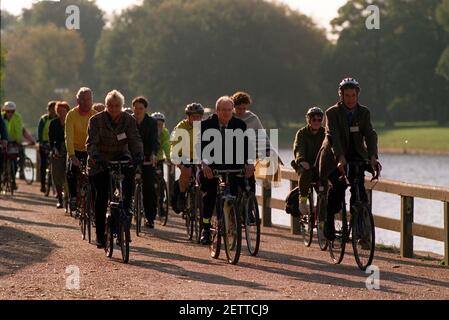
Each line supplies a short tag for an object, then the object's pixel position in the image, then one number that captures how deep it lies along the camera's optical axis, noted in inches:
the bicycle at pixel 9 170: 1004.6
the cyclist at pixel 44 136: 956.0
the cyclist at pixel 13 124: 1035.9
